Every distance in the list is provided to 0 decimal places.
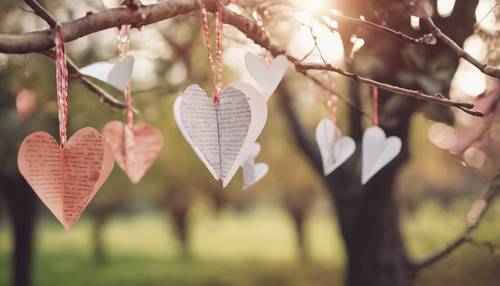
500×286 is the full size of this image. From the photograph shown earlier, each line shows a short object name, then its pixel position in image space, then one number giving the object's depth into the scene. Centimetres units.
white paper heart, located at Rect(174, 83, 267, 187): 139
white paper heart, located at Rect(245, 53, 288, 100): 165
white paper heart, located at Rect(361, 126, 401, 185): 175
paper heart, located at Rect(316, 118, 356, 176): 190
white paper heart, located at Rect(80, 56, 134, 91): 139
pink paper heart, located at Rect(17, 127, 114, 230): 141
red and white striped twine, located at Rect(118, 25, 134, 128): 163
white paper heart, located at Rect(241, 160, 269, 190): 176
